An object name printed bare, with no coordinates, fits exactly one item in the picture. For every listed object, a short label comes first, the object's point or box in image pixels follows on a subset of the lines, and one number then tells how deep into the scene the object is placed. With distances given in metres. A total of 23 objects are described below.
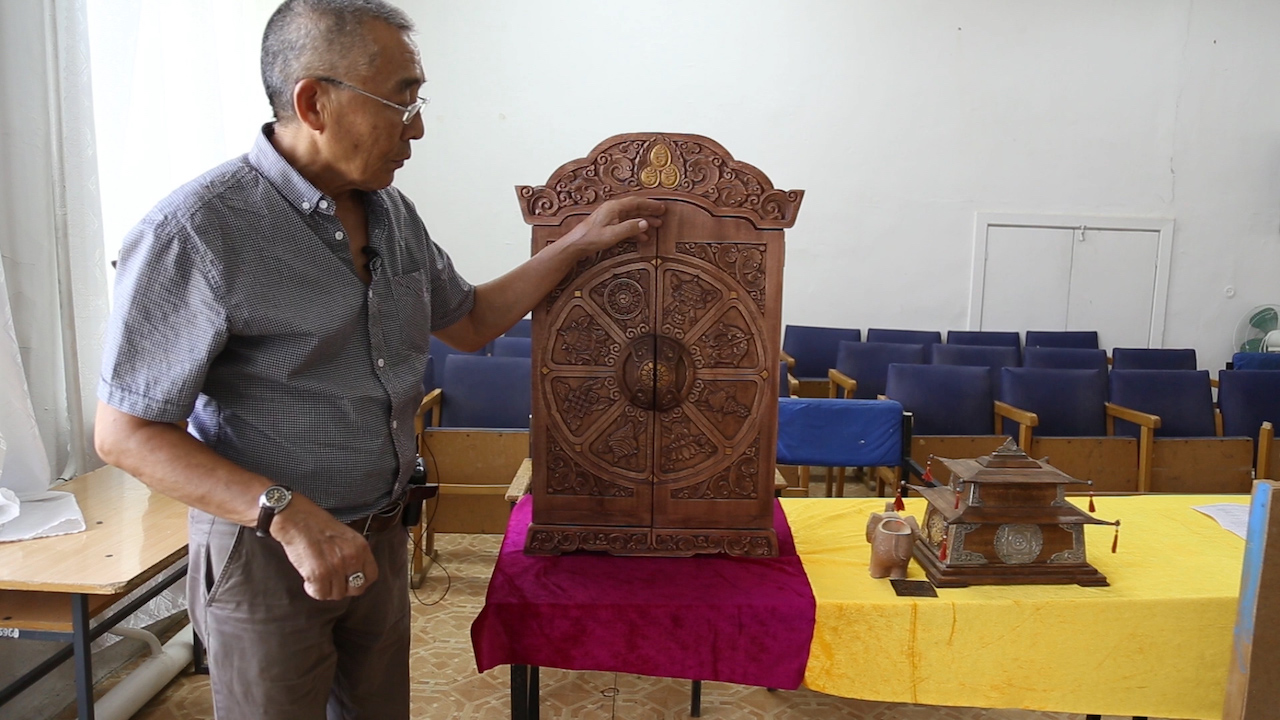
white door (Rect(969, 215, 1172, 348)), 5.86
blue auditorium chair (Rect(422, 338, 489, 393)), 3.84
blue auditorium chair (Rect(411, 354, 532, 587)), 3.03
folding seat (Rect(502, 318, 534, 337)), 5.00
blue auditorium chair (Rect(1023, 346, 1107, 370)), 4.80
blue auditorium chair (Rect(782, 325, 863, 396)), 5.45
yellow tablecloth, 1.41
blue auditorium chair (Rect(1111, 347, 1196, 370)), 5.13
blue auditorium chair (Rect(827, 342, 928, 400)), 4.58
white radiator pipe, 2.04
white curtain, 2.00
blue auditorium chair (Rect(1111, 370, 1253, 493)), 3.22
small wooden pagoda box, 1.49
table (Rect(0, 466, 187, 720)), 1.57
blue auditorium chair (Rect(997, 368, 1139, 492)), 3.65
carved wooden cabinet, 1.51
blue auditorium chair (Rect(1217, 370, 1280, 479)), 3.68
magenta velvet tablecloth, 1.39
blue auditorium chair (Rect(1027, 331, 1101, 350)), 5.68
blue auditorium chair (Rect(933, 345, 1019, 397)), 4.73
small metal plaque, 1.43
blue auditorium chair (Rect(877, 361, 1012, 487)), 3.54
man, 0.93
